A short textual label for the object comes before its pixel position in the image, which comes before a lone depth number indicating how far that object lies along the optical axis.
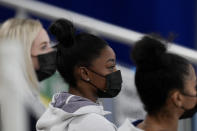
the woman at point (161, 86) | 4.44
